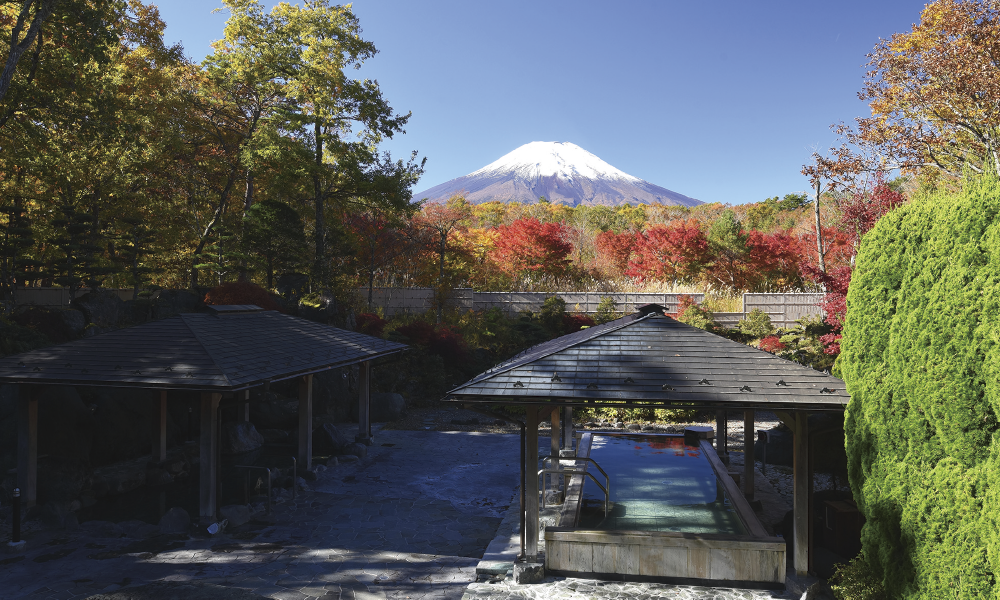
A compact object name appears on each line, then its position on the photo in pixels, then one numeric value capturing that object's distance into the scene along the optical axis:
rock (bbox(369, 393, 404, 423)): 16.33
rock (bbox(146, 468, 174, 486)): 10.71
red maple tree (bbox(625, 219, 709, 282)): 27.06
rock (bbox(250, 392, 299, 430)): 14.59
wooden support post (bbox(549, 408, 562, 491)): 9.35
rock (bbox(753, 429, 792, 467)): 11.84
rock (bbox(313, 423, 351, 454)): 12.64
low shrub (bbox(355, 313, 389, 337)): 20.05
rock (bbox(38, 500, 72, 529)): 8.11
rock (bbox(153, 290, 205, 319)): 16.98
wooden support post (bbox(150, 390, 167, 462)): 11.12
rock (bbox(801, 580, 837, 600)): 5.89
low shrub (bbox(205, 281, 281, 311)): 17.48
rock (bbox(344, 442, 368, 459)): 12.34
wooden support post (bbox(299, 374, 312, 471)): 10.75
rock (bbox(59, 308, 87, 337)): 14.90
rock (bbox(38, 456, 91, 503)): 8.89
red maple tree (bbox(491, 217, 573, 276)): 27.38
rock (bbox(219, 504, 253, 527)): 8.32
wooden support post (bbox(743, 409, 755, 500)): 8.94
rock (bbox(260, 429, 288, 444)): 13.78
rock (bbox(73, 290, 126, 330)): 15.64
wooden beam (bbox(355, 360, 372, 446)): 13.29
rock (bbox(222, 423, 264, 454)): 12.62
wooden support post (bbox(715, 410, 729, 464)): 10.73
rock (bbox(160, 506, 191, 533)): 7.97
